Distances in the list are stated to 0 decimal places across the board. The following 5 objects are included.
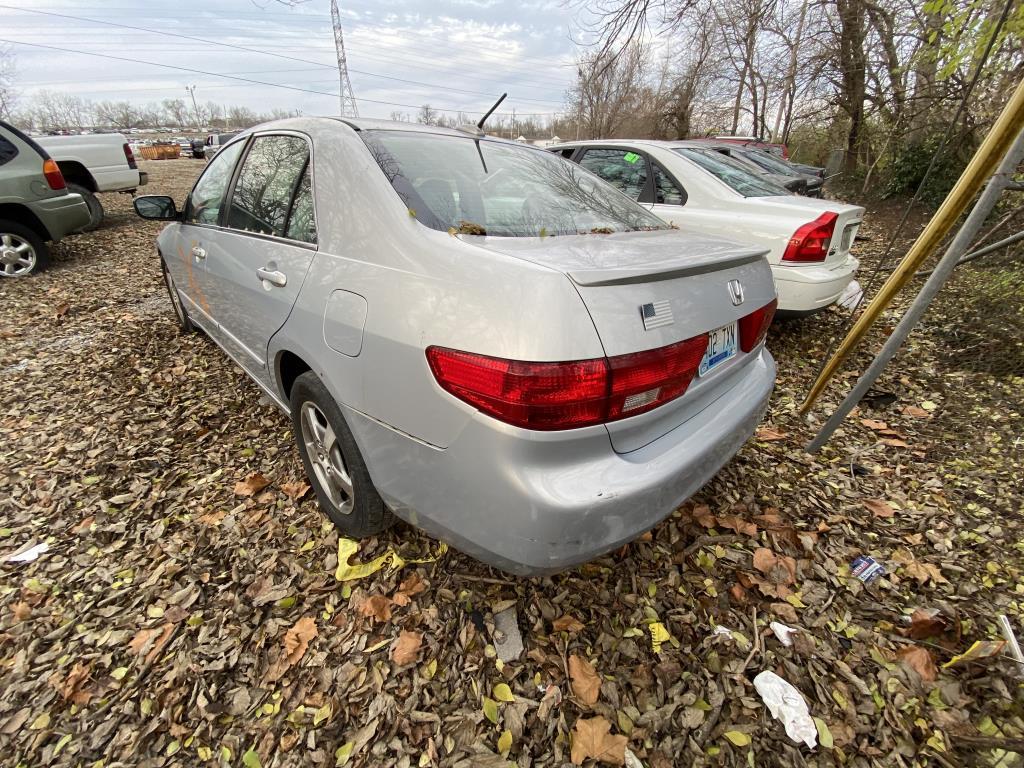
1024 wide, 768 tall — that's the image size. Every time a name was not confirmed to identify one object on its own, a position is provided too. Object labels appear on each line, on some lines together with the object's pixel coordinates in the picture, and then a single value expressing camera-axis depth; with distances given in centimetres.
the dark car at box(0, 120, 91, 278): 587
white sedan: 360
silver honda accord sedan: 133
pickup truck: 850
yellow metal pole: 160
